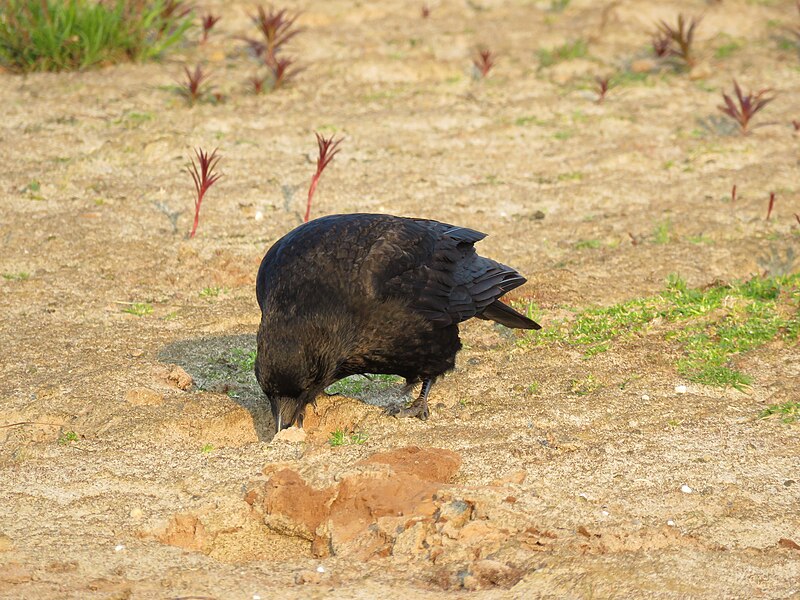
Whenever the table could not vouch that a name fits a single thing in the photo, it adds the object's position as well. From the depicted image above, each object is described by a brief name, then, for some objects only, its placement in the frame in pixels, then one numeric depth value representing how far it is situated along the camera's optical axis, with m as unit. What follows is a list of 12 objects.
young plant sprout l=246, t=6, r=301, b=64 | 17.58
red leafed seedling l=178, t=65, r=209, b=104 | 16.34
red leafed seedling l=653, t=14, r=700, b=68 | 18.41
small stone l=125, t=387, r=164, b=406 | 9.17
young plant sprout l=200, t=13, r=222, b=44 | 18.30
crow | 8.03
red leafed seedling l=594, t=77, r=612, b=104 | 17.20
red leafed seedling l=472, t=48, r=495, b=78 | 17.98
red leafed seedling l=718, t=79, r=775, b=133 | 15.90
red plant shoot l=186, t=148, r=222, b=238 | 12.74
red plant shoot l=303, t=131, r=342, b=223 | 12.79
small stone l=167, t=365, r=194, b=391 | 9.59
